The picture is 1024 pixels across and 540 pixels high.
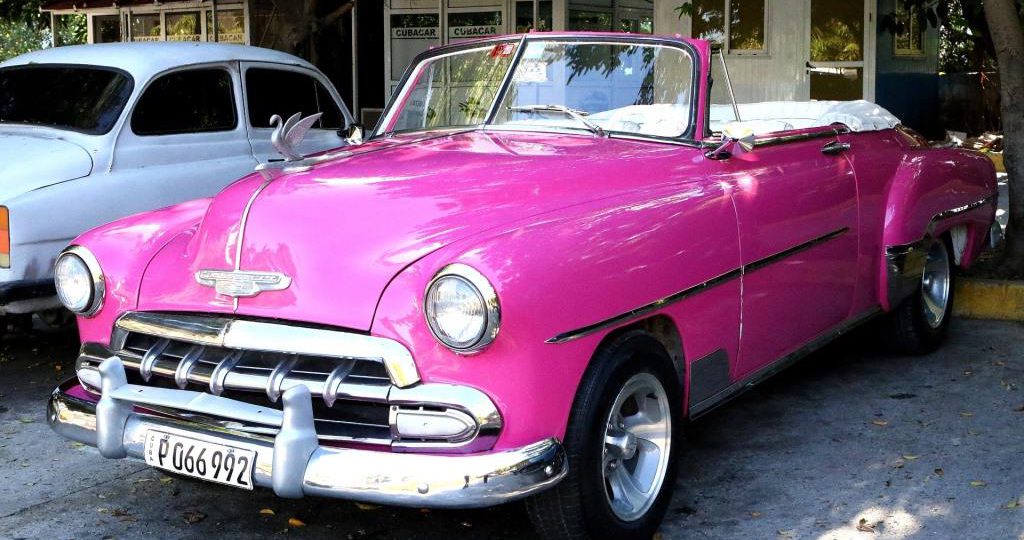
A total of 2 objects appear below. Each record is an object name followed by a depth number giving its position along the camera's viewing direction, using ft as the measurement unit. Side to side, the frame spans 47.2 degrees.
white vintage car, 18.10
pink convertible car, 10.30
